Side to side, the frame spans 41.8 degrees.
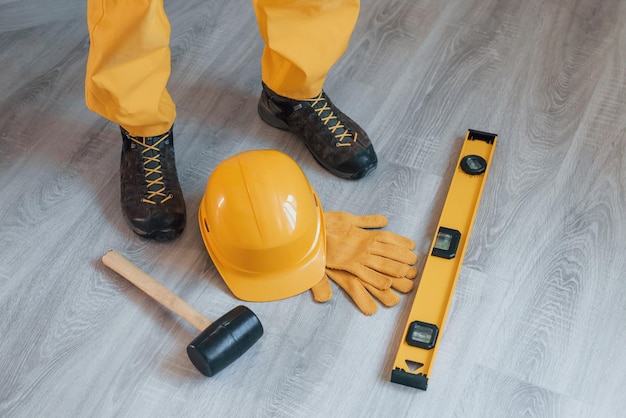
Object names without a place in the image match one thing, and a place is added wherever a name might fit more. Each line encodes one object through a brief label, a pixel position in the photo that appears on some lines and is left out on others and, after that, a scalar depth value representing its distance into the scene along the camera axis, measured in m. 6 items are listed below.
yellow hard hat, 1.71
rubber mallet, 1.62
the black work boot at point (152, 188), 1.90
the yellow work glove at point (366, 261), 1.80
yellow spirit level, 1.67
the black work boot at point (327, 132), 2.04
